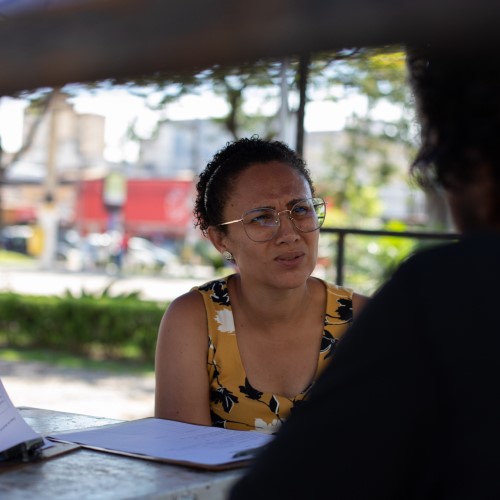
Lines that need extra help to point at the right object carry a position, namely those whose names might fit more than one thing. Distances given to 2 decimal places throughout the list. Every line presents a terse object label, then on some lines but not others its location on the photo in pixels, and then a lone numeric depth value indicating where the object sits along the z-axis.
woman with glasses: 2.25
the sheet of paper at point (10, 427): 1.48
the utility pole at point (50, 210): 19.48
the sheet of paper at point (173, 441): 1.46
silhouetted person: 0.85
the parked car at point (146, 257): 27.48
